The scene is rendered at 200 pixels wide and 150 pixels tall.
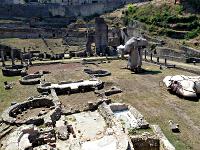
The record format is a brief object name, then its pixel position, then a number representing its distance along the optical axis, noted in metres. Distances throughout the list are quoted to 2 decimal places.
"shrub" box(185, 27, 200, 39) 21.91
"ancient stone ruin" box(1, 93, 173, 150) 7.50
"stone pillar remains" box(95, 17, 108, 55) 22.65
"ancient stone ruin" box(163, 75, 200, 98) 10.79
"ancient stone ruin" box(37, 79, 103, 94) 12.50
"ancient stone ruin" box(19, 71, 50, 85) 14.18
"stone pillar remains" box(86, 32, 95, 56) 23.39
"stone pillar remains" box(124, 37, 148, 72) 14.95
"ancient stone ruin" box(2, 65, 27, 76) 16.21
